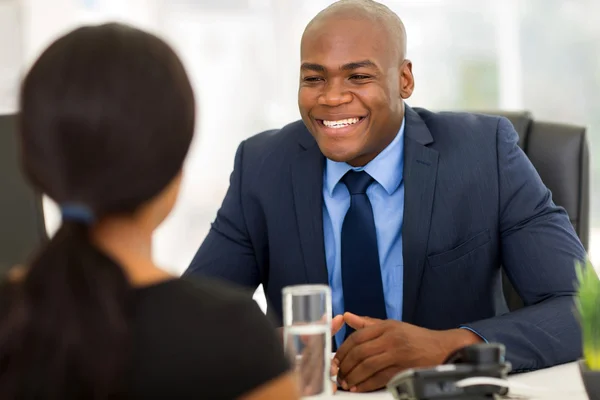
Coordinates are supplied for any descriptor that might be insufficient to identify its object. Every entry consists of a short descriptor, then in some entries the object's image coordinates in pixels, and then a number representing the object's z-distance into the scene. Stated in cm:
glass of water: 244
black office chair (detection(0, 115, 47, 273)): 276
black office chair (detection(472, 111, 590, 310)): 294
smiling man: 278
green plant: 237
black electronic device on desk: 233
